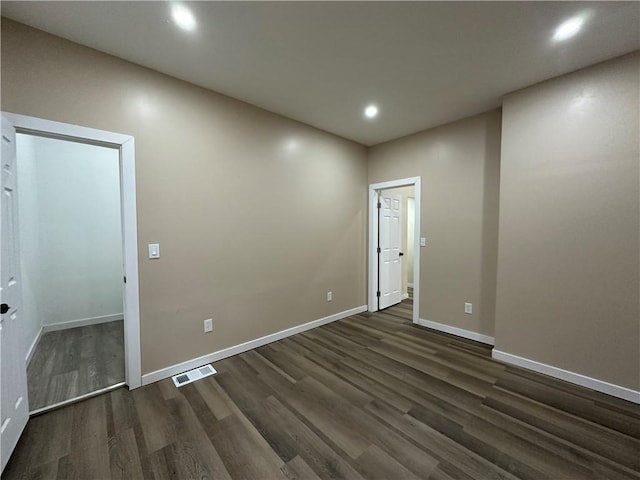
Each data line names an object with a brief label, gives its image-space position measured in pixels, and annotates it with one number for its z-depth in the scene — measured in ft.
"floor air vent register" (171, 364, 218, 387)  7.80
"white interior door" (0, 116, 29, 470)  5.03
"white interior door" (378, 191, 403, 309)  14.70
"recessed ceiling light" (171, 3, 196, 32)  5.46
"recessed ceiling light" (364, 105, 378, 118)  9.92
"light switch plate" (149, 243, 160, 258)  7.61
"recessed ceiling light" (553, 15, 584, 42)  5.76
